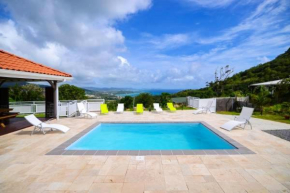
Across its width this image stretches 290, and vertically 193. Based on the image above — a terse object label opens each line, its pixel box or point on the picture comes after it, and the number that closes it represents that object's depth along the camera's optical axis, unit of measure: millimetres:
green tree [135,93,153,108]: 17119
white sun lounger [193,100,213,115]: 12203
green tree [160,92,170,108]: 15383
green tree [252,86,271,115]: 12709
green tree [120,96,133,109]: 16531
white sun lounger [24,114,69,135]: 6594
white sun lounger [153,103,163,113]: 12852
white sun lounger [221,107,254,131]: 7270
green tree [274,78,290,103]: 13528
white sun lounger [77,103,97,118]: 10336
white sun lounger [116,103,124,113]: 12707
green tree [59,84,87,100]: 17250
